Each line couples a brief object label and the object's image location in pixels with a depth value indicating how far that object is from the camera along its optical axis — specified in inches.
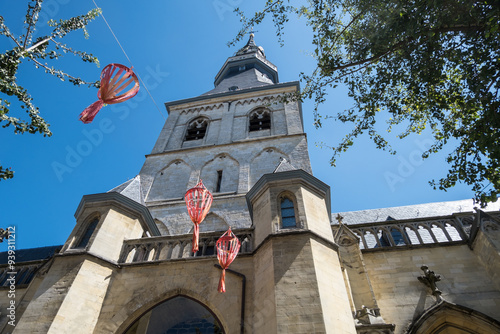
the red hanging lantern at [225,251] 240.7
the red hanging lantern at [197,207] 239.3
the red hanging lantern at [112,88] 211.5
